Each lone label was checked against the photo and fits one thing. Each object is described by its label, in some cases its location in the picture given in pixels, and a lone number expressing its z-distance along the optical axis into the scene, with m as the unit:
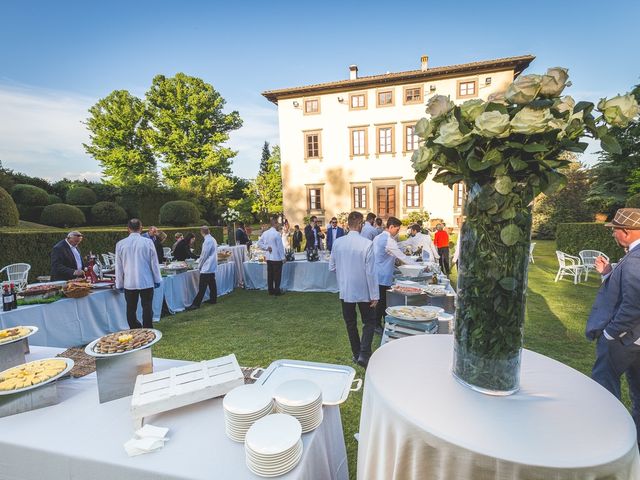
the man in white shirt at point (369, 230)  7.71
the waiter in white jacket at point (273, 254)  8.04
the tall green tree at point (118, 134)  29.45
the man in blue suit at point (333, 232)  11.30
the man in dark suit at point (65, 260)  5.38
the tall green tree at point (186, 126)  29.41
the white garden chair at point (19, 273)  6.83
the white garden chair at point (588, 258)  9.12
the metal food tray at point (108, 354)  1.79
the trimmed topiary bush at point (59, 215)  17.02
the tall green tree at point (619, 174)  17.44
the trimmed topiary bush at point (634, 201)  10.96
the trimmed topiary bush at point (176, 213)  19.78
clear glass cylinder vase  1.22
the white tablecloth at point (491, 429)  0.97
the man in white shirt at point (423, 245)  7.81
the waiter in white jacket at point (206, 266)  7.19
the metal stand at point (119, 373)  1.83
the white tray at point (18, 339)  2.14
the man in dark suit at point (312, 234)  12.13
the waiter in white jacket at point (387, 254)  5.13
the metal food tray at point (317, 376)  1.78
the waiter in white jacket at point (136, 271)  5.12
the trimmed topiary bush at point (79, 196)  20.41
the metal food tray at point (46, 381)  1.68
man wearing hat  2.30
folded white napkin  1.41
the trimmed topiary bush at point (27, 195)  17.19
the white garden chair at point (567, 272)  8.88
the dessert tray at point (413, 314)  2.95
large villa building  20.62
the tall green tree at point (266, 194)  33.34
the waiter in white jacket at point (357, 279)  3.99
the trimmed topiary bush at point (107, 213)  20.22
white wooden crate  1.59
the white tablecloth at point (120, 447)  1.35
